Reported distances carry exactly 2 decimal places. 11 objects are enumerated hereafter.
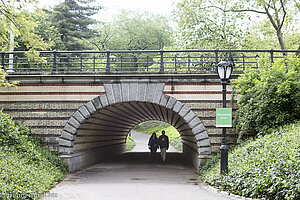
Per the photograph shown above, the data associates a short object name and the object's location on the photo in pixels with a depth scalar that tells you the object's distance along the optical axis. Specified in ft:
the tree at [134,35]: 141.28
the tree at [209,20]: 77.97
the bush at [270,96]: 38.09
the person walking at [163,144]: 55.12
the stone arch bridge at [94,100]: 44.01
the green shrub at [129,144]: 96.63
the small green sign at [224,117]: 34.35
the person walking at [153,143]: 61.88
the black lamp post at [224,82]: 33.37
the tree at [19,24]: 38.24
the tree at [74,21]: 103.38
